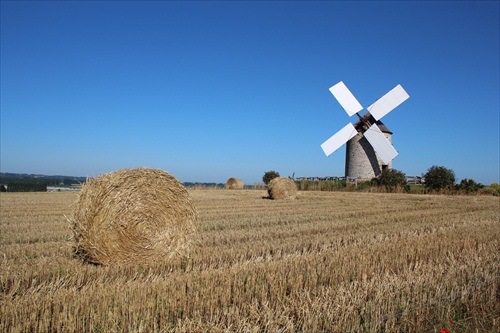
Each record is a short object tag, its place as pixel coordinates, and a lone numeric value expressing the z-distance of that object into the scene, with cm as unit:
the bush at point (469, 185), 2409
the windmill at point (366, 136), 3133
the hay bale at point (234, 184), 3197
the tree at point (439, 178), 2538
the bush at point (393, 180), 2616
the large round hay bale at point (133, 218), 532
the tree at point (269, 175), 3694
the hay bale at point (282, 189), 1875
